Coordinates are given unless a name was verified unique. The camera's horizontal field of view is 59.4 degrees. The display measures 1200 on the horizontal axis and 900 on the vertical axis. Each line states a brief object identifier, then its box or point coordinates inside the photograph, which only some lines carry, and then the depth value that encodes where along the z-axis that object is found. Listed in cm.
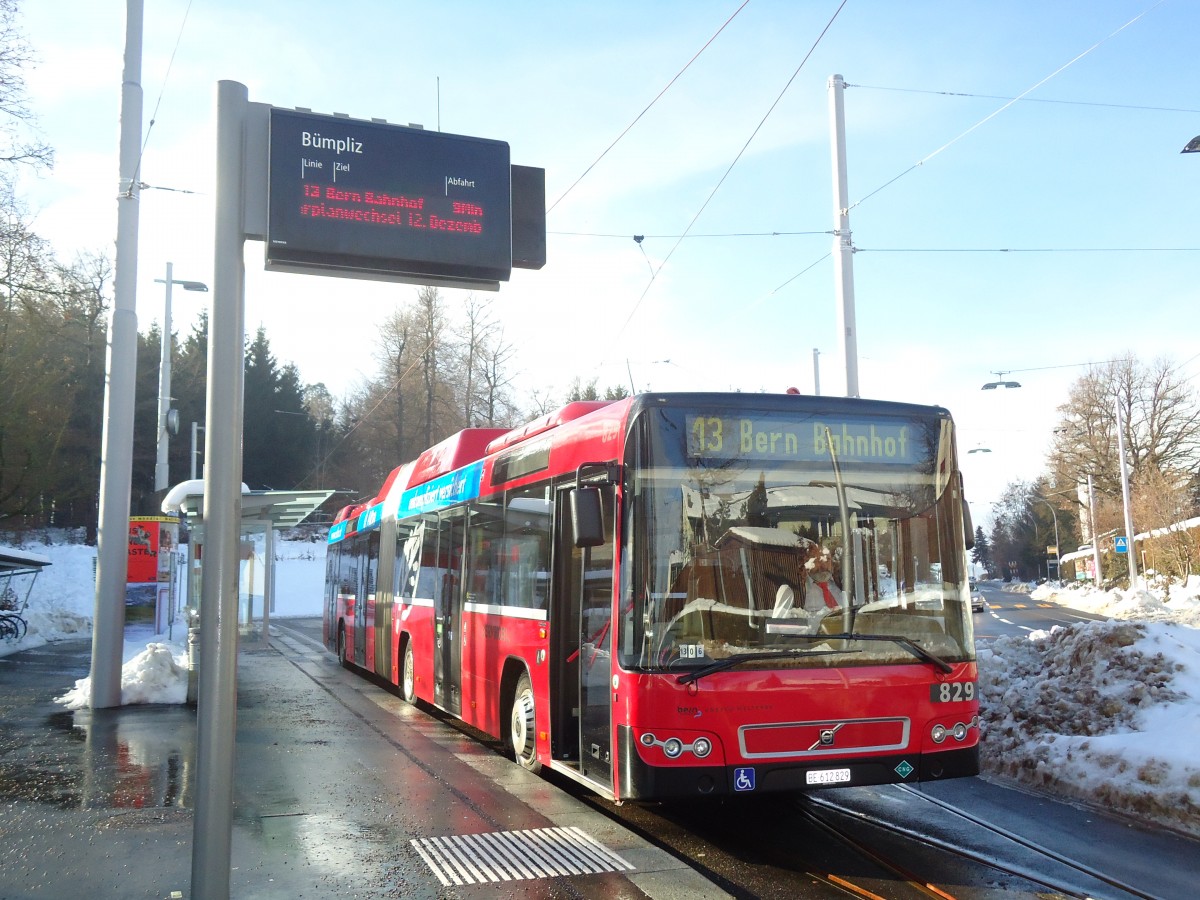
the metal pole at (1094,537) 5028
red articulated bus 661
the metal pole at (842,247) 1389
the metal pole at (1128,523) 4212
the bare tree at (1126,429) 5559
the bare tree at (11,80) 1644
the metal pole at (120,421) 1302
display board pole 499
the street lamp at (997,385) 3402
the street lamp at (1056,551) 7456
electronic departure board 603
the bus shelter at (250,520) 1748
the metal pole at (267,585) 2326
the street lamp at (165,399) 2734
